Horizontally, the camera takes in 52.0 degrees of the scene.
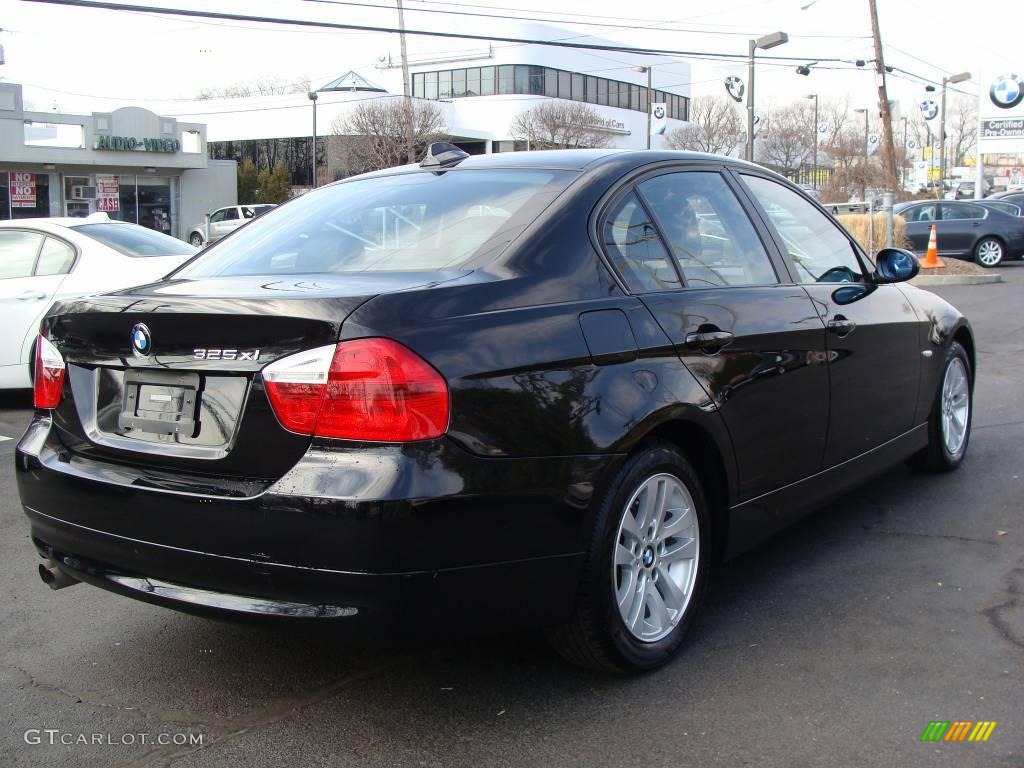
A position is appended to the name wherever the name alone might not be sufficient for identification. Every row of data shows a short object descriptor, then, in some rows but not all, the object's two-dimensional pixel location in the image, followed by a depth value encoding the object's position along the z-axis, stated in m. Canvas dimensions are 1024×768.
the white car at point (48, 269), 8.23
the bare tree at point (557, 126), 64.25
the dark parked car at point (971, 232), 23.80
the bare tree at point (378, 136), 53.28
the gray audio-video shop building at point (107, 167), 33.97
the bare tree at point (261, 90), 78.62
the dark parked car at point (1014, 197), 29.38
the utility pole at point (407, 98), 38.28
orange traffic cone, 20.91
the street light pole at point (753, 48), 25.10
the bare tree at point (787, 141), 80.19
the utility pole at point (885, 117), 29.44
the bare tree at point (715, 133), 77.25
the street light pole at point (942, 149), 65.44
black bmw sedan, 2.70
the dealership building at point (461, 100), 66.06
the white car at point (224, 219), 36.97
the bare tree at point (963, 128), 102.88
